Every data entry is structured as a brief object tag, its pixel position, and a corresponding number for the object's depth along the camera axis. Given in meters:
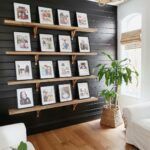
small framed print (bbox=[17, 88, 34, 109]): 2.84
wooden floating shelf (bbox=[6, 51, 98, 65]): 2.70
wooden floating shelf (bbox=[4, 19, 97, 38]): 2.67
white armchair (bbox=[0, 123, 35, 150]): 1.79
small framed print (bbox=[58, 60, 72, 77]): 3.19
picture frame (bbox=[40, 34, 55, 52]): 3.00
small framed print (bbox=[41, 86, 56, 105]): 3.04
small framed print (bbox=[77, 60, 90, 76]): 3.40
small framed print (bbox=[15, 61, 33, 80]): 2.81
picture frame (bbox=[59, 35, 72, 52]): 3.18
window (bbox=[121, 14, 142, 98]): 3.49
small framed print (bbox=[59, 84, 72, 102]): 3.21
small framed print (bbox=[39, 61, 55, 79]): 3.01
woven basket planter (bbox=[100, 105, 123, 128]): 3.26
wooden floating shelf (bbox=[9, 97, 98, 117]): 2.72
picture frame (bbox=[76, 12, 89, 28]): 3.36
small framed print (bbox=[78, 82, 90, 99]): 3.42
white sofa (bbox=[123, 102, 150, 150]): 2.27
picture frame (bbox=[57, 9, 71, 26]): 3.15
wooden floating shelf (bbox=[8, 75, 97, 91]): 2.70
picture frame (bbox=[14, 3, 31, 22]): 2.77
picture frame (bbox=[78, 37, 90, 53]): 3.39
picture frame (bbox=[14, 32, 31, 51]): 2.79
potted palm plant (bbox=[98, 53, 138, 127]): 3.16
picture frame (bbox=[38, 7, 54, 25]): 2.97
